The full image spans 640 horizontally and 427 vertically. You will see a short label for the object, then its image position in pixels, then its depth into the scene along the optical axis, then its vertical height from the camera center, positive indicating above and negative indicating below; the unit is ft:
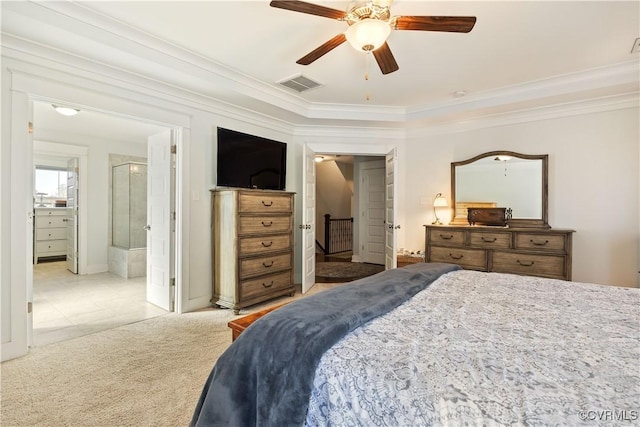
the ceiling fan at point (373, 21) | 5.95 +3.76
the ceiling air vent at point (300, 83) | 11.05 +4.65
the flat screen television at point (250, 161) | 11.94 +1.98
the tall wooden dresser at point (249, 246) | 11.17 -1.43
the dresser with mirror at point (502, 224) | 11.06 -0.58
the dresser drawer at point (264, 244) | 11.34 -1.38
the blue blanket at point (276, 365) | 3.36 -1.82
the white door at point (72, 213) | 17.66 -0.33
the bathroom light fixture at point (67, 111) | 11.12 +3.50
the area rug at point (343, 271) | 17.02 -3.77
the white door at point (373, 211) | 20.74 -0.14
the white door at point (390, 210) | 14.25 -0.04
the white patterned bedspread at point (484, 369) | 2.52 -1.54
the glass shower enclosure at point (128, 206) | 18.62 +0.11
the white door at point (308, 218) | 13.98 -0.44
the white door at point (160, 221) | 11.35 -0.52
